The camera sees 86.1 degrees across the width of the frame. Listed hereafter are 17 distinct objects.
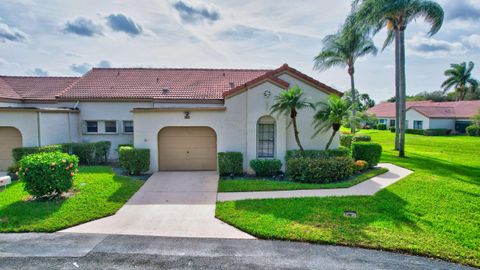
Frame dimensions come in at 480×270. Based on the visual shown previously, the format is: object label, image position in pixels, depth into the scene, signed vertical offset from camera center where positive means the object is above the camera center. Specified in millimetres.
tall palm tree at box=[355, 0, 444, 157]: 16812 +7601
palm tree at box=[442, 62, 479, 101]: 54562 +10480
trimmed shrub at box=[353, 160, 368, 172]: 13070 -1915
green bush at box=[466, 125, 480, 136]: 37450 -402
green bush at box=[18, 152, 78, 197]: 8508 -1433
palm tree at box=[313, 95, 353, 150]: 12031 +690
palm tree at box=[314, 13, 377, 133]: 25370 +8103
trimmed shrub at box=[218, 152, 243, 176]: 12570 -1589
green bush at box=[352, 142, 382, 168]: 14219 -1326
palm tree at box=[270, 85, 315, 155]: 11973 +1259
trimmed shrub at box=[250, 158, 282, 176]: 12516 -1784
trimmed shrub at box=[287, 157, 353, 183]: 11297 -1818
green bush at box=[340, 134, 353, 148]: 19441 -899
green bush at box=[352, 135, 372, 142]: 22819 -862
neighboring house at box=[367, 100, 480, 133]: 41719 +2074
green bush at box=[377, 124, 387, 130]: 50062 +415
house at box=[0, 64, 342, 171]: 13125 +241
